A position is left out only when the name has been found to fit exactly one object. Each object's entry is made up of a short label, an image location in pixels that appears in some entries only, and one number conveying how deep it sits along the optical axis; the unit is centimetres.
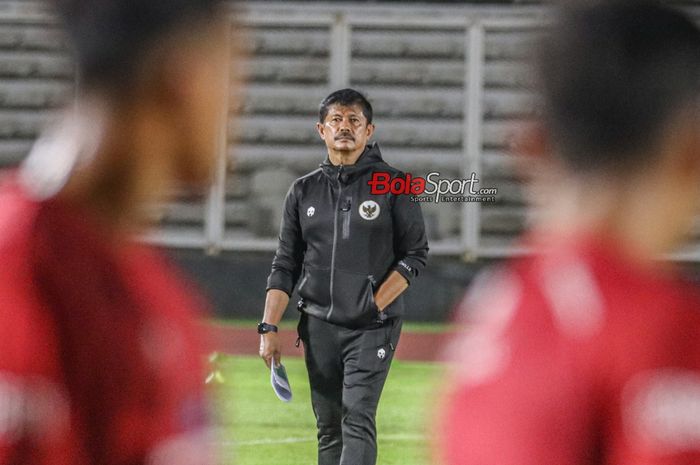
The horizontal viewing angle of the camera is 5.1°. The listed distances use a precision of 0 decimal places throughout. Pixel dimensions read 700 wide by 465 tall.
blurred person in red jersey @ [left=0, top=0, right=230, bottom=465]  1273
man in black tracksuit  2654
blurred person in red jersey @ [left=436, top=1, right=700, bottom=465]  1264
